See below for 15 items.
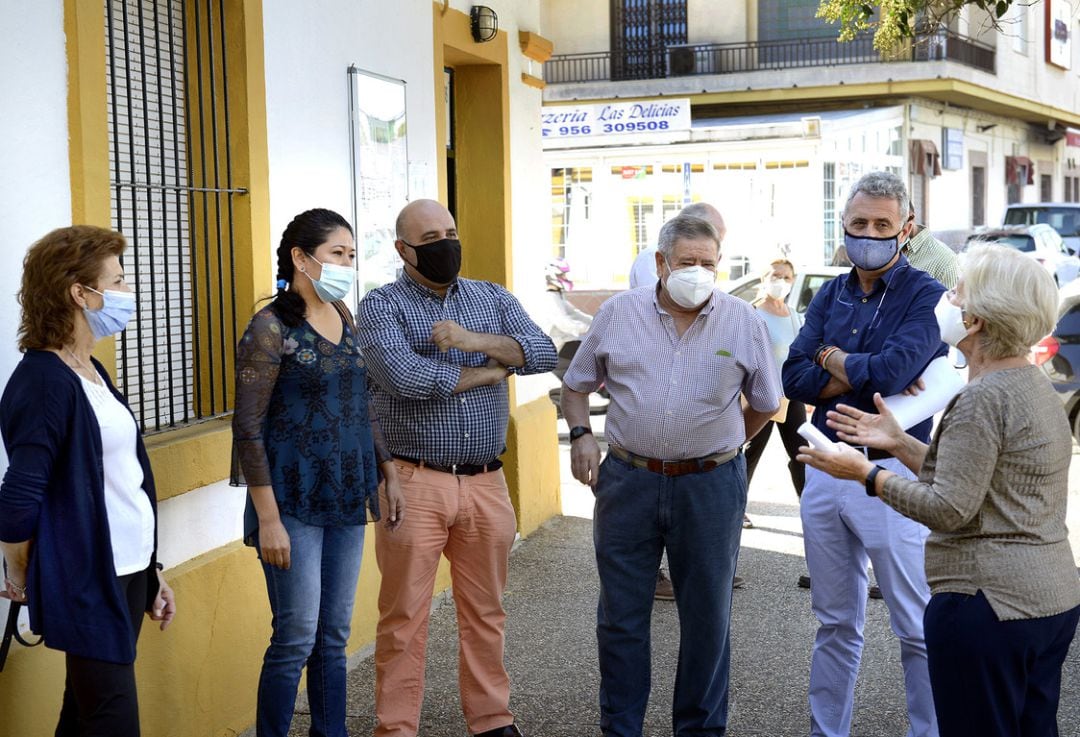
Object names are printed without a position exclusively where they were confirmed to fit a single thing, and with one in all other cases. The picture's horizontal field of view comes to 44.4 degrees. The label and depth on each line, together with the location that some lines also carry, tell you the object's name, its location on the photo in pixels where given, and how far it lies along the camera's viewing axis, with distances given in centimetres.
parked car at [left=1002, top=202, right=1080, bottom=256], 2792
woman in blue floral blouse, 415
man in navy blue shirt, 434
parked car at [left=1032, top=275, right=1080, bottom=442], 1089
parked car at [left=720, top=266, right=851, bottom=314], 1190
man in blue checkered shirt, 469
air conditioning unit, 3022
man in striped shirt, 455
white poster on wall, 637
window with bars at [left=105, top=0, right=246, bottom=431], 492
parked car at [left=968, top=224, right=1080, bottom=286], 2203
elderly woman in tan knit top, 320
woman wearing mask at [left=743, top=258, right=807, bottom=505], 742
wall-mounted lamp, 787
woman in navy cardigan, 344
